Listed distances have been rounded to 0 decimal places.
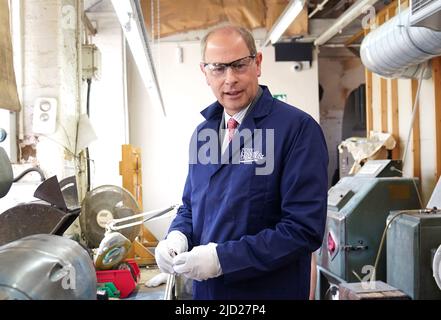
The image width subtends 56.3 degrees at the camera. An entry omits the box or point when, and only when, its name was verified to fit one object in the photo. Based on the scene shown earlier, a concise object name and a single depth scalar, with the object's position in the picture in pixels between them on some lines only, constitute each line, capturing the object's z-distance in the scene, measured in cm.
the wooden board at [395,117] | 416
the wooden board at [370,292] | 195
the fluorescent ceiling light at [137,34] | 213
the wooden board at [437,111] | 353
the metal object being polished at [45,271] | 76
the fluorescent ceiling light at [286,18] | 326
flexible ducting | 287
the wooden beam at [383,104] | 443
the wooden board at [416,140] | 384
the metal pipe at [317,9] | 504
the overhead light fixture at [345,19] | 414
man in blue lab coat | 126
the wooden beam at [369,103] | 477
